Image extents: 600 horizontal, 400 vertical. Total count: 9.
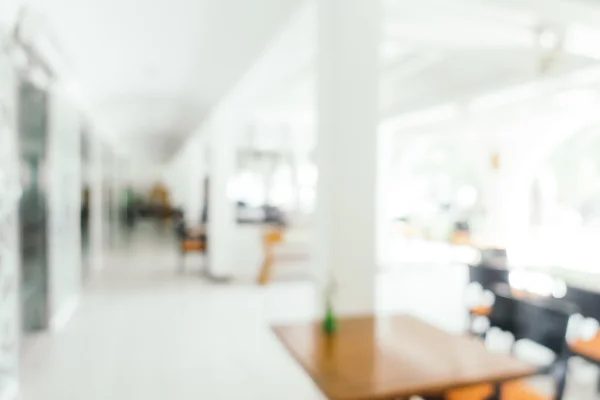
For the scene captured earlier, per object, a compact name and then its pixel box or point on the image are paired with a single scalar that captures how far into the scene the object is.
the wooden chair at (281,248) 6.21
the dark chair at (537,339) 1.92
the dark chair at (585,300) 2.85
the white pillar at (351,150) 2.28
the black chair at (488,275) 3.51
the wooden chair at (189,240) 7.00
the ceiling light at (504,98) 5.71
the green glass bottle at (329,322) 1.93
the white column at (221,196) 6.47
